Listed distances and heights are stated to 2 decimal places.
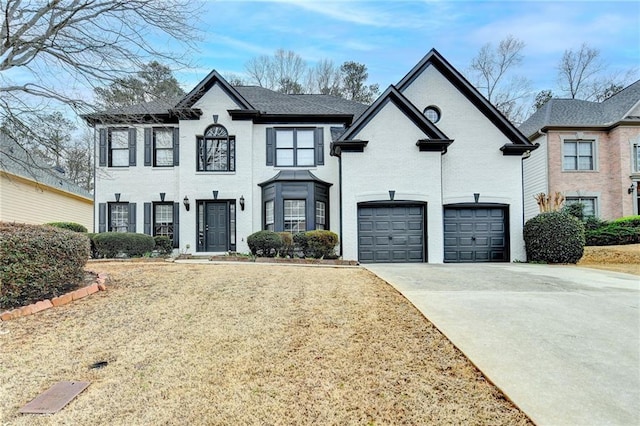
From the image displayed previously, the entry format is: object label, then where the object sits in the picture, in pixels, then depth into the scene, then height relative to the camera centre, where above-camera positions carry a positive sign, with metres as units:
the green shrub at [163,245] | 14.91 -0.71
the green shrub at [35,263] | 5.76 -0.56
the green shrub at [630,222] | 16.64 -0.01
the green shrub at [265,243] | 13.28 -0.61
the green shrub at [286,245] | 13.38 -0.70
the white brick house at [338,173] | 13.94 +2.07
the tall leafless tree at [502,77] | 29.34 +11.66
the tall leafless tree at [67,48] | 8.16 +4.02
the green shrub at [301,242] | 13.31 -0.59
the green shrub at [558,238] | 13.02 -0.55
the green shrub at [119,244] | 13.45 -0.59
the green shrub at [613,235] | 16.27 -0.58
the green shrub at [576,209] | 18.25 +0.64
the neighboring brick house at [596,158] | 18.83 +3.31
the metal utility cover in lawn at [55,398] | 3.37 -1.61
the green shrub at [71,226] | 14.08 +0.08
